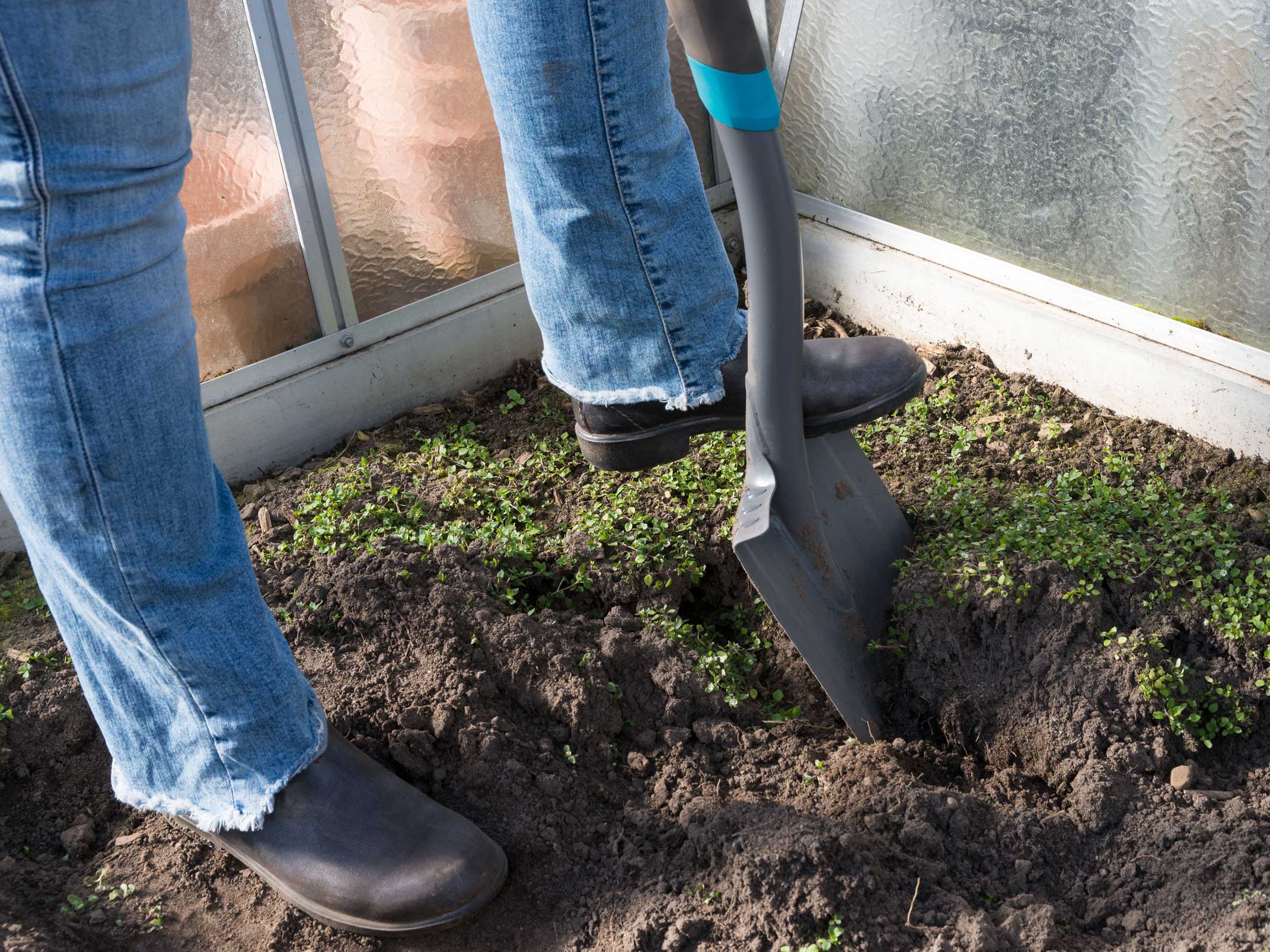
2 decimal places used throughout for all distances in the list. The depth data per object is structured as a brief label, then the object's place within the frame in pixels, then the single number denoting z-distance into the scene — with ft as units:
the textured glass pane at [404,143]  8.14
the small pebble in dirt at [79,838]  5.66
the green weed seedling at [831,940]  4.63
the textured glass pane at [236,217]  7.66
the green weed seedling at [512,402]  9.05
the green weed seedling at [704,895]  4.92
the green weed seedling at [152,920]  5.22
